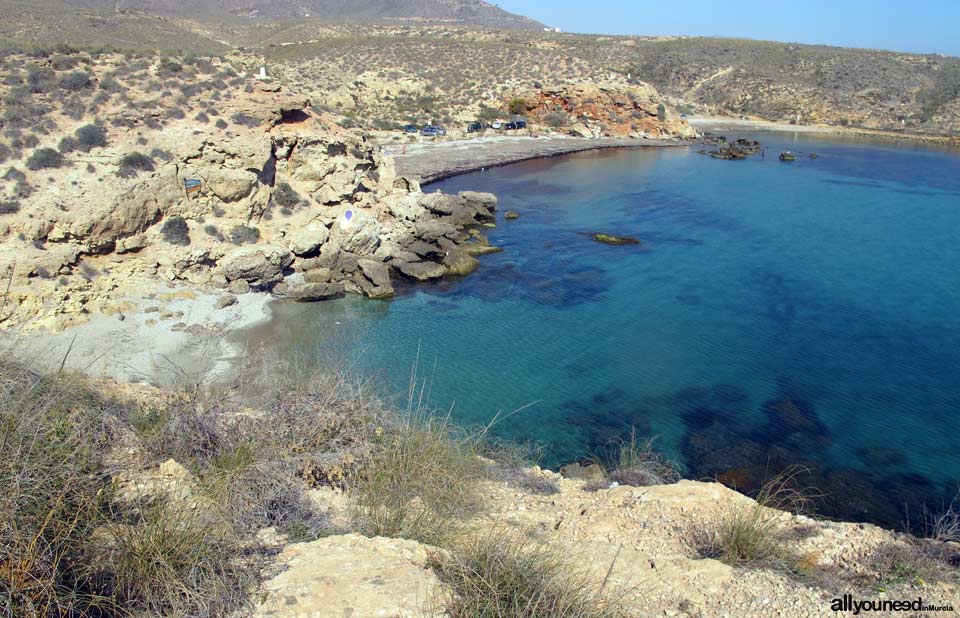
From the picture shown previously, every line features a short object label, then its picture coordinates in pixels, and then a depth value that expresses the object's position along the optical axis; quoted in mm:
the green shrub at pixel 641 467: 10883
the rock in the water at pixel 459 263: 25234
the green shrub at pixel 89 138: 21484
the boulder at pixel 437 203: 31062
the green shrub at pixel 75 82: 23906
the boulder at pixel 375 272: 22844
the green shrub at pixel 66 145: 21027
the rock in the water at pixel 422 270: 24391
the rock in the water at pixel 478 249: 27688
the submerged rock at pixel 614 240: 30297
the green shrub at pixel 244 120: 25008
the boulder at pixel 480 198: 33375
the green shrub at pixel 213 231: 22500
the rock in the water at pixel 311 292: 21609
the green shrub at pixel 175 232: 21484
